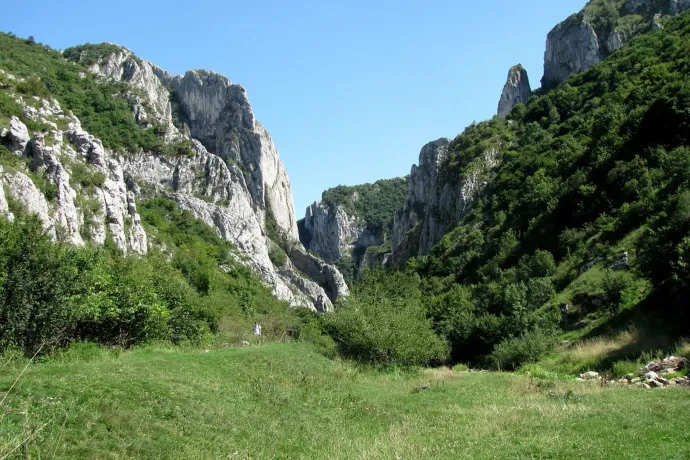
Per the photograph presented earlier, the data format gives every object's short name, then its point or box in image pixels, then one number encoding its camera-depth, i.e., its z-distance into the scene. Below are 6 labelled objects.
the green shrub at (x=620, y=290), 23.91
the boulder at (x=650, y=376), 14.83
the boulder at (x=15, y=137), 52.31
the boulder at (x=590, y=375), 18.26
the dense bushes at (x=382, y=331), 31.52
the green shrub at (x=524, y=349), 25.75
